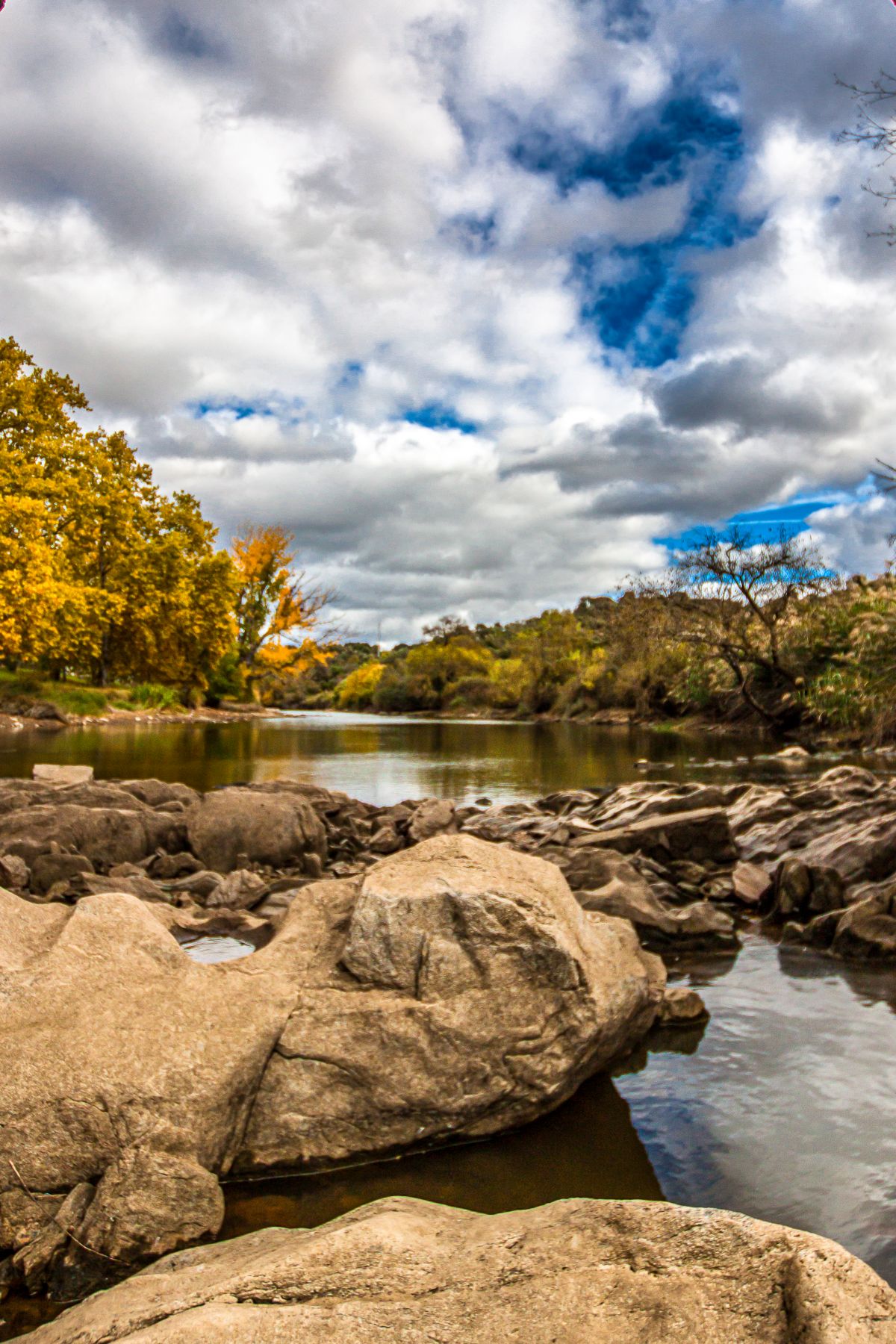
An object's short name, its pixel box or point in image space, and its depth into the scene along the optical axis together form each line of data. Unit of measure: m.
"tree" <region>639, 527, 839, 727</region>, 38.75
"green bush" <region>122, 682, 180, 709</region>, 53.58
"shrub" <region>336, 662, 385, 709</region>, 112.53
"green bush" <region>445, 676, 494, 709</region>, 93.94
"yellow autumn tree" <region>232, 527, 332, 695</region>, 69.81
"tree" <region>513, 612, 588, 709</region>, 81.56
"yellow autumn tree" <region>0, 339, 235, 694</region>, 34.62
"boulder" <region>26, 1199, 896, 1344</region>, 2.37
